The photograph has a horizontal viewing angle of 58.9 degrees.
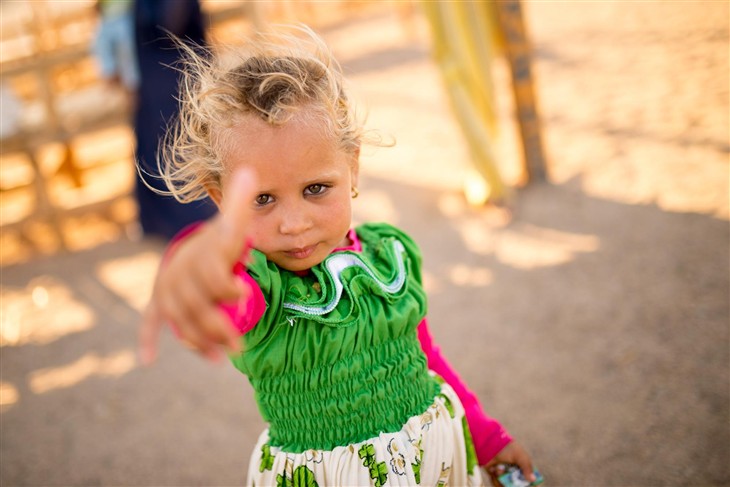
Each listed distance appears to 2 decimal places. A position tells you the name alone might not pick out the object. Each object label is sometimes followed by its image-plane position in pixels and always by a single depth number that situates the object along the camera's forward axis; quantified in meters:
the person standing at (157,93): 4.11
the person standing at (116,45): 4.58
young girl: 1.27
